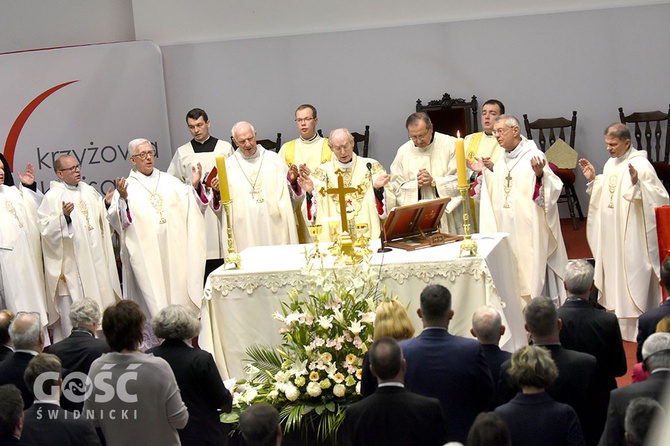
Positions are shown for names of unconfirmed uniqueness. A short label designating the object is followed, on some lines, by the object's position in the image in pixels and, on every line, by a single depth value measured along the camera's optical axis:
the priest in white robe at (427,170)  18.11
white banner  23.94
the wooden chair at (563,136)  23.81
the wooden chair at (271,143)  24.59
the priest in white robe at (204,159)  20.02
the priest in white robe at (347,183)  16.84
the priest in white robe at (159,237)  17.75
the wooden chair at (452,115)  24.05
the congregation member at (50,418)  8.30
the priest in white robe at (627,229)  16.39
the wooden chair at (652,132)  23.37
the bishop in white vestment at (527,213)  16.64
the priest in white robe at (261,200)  18.31
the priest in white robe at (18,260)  17.77
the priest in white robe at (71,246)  17.84
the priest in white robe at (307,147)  19.48
